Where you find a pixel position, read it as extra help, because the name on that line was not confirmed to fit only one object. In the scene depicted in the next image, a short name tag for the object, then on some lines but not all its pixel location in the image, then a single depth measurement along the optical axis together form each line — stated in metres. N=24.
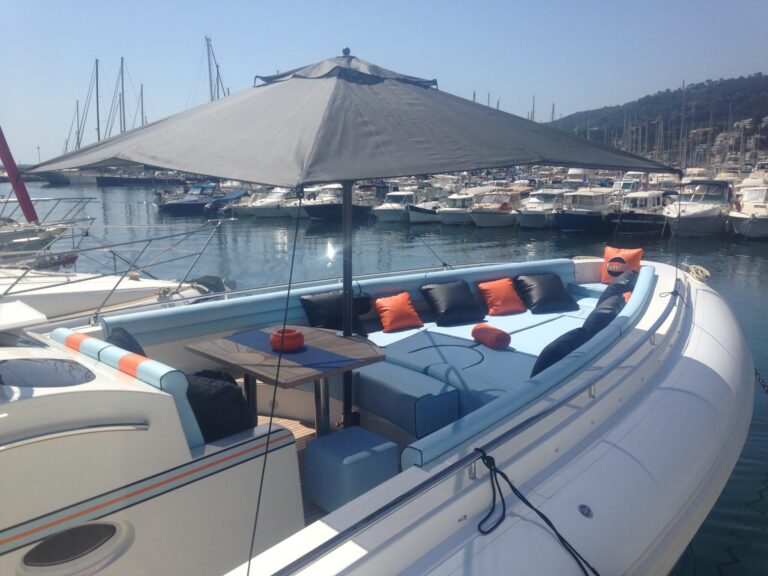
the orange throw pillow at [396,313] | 4.76
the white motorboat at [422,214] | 30.38
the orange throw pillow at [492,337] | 4.28
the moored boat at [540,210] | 27.78
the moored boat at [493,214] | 28.72
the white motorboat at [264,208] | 32.78
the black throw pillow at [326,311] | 4.30
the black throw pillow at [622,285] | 5.12
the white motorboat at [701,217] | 24.11
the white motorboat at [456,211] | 29.47
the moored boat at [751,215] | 22.89
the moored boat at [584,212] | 26.02
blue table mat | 2.79
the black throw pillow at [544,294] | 5.47
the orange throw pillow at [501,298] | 5.36
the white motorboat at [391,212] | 29.69
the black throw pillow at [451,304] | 5.02
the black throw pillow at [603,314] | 3.85
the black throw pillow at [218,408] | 2.45
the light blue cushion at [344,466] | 2.62
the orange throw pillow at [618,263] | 6.12
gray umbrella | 1.86
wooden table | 2.67
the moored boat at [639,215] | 25.31
